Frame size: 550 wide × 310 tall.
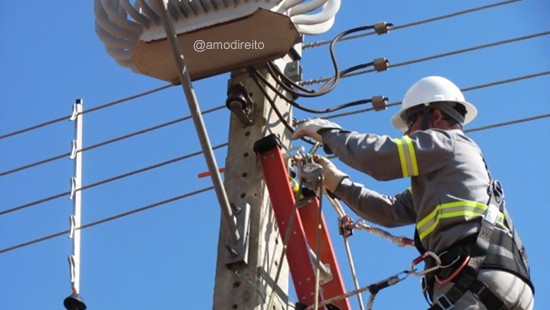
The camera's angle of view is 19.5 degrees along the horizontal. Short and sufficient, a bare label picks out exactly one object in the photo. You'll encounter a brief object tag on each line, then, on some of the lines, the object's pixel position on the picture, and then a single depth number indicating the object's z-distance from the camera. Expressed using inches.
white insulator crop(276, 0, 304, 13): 302.5
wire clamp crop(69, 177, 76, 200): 356.7
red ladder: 268.6
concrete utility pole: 264.2
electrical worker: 247.7
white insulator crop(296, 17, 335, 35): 319.0
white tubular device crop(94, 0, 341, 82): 303.6
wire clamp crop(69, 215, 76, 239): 335.2
